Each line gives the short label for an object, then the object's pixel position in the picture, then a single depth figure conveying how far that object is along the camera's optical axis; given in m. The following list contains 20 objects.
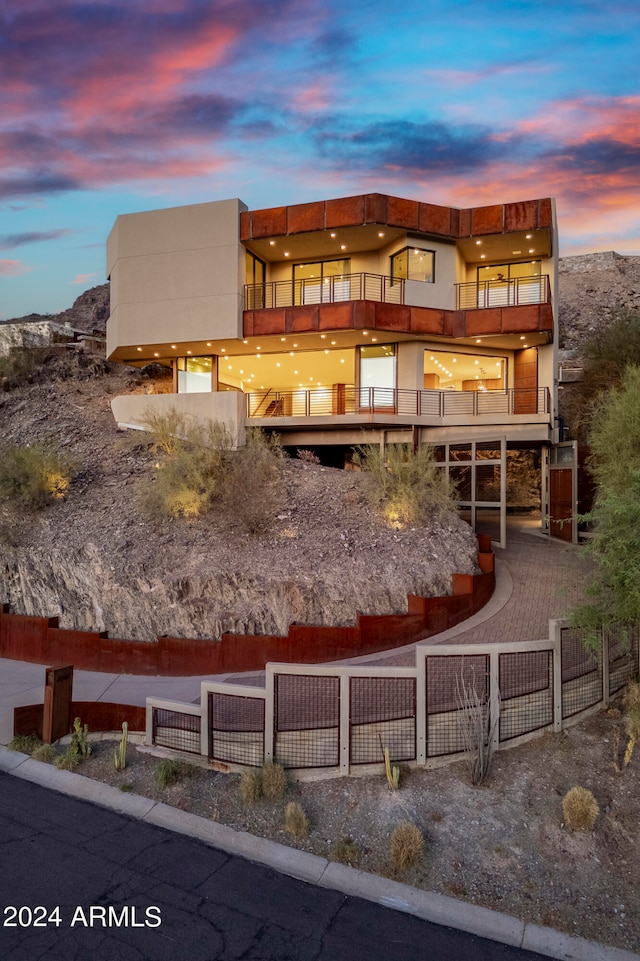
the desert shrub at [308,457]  19.09
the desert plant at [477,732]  6.38
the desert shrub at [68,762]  7.17
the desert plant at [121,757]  7.05
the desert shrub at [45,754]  7.40
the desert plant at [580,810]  5.67
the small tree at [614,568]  6.71
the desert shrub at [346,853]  5.45
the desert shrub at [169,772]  6.67
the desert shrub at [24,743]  7.73
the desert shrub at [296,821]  5.82
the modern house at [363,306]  19.88
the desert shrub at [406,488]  13.64
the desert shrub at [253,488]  13.53
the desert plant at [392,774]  6.32
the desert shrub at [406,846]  5.34
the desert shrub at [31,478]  14.79
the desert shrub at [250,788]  6.29
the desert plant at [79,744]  7.34
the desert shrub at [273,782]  6.36
